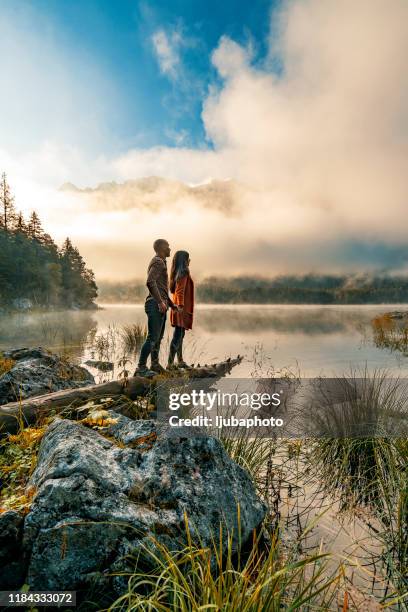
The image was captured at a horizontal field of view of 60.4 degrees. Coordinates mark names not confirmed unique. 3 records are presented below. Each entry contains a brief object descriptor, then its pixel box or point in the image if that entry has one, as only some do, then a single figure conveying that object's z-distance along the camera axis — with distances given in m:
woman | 8.84
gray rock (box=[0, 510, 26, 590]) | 1.83
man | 7.57
